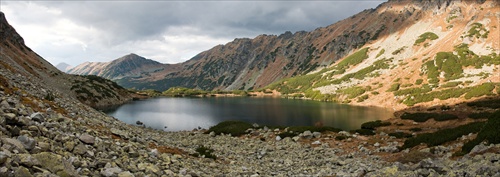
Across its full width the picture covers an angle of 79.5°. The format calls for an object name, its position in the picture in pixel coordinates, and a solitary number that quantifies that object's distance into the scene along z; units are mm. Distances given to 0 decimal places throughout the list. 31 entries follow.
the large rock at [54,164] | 9070
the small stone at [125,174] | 11217
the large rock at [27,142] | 9805
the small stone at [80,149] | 11934
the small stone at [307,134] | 43531
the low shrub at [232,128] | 51019
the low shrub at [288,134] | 45219
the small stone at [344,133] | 44928
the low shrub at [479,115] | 54500
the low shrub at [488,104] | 67838
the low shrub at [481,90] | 90325
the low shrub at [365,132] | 46975
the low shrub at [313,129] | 47906
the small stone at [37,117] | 13233
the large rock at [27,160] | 8327
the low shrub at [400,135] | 43372
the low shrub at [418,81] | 138125
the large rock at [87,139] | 13686
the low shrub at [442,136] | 28212
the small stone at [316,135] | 43781
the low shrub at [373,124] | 61719
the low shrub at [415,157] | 22344
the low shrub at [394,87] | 139650
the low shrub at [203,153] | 24108
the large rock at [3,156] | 7644
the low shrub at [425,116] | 60844
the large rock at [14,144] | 9016
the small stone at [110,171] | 10883
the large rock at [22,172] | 7636
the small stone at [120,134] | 20247
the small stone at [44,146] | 10328
